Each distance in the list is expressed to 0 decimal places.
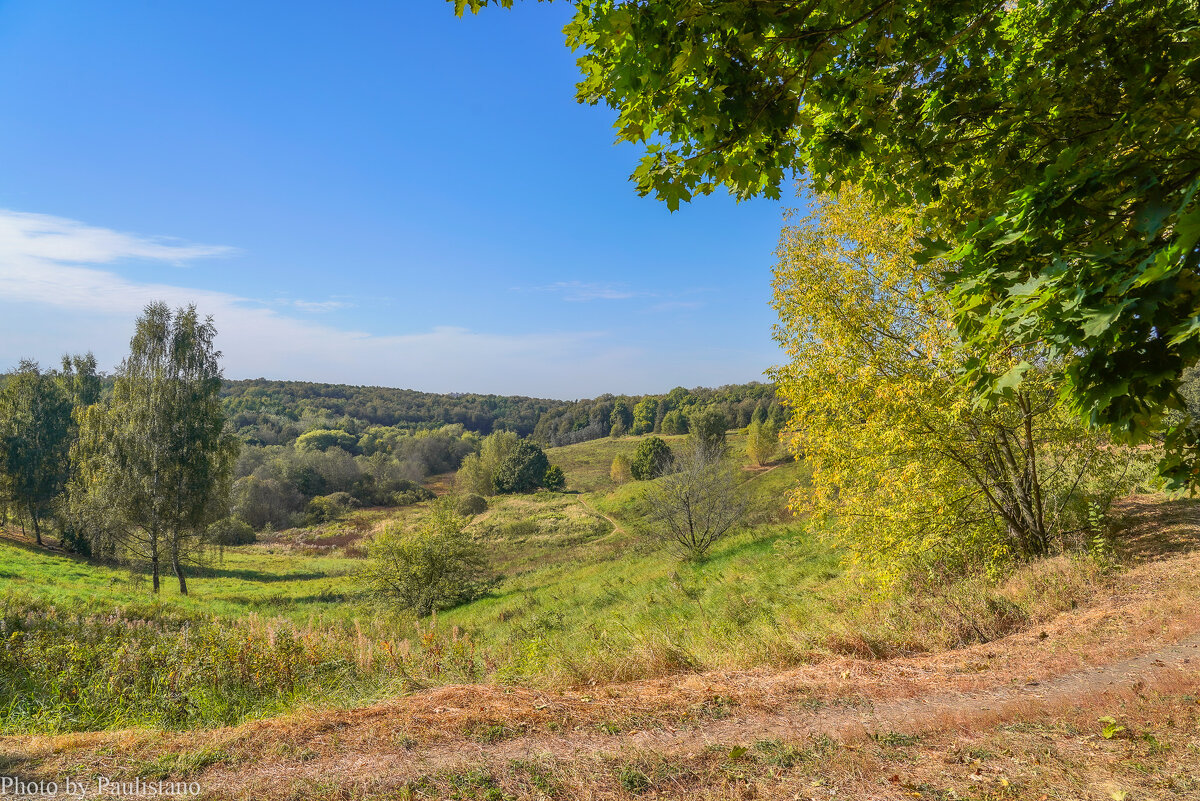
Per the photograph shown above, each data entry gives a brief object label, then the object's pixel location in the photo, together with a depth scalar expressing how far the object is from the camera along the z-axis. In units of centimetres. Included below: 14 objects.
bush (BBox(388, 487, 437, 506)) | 6800
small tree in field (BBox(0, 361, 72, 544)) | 3259
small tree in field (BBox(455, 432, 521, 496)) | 6838
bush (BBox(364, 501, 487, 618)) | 2038
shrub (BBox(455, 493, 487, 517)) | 5284
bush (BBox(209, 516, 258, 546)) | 4242
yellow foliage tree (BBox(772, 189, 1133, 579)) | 916
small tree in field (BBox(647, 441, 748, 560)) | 2341
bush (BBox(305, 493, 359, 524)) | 5622
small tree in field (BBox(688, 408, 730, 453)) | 6434
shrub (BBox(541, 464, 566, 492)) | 6756
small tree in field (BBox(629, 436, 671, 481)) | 6043
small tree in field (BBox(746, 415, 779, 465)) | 5966
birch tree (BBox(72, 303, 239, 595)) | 2323
